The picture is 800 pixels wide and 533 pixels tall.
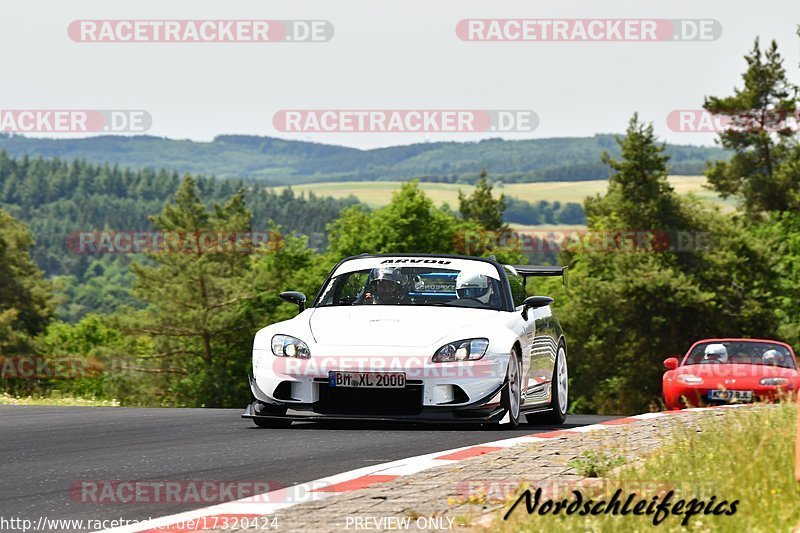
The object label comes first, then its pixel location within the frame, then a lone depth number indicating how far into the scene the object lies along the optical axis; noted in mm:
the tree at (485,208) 131750
